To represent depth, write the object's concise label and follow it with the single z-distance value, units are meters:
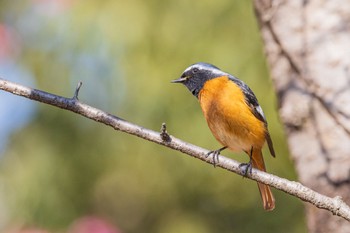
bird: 6.54
